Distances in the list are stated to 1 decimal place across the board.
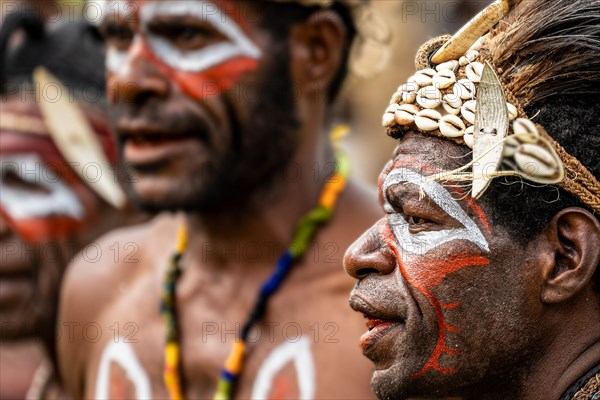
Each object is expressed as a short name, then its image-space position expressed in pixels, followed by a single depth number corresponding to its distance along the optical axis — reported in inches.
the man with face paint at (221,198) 302.5
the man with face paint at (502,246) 190.5
